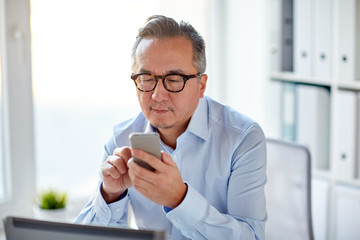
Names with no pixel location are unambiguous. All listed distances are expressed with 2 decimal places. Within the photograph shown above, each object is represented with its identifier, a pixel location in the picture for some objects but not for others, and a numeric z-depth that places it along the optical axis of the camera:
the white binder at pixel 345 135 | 2.38
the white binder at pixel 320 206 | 2.52
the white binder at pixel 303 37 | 2.53
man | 1.25
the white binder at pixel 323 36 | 2.44
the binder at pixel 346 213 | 2.37
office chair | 1.88
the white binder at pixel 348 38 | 2.34
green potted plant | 2.36
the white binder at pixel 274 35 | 2.71
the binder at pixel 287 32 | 2.66
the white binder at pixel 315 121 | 2.55
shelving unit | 2.38
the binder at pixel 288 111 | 2.69
